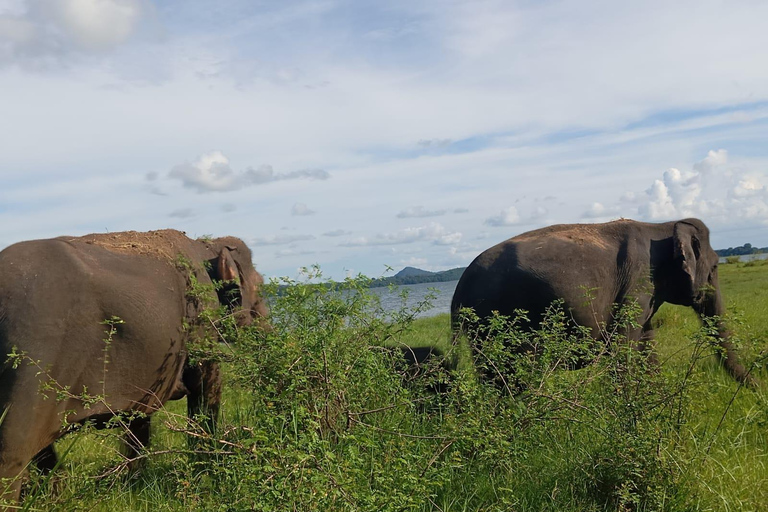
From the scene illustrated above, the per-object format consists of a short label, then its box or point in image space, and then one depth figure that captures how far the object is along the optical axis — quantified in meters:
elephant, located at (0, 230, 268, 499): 4.29
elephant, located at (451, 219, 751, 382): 7.05
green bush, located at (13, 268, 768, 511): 4.01
